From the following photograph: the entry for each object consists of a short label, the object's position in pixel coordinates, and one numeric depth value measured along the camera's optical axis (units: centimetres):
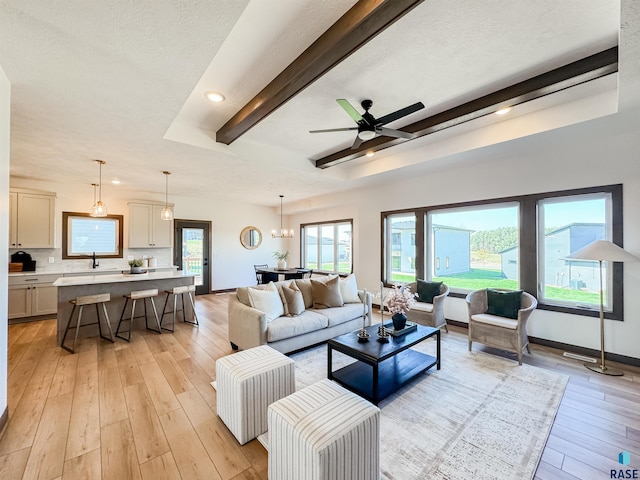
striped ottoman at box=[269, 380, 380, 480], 138
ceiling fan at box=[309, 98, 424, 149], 249
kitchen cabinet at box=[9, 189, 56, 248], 498
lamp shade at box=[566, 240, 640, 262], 294
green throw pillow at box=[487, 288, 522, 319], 366
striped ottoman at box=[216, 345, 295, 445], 196
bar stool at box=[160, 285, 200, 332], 444
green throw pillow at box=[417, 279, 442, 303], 447
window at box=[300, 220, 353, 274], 730
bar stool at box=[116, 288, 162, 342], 405
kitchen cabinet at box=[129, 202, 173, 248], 623
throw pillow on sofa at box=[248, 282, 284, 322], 337
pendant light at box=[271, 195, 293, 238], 737
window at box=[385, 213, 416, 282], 552
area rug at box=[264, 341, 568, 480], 176
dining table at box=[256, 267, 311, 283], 679
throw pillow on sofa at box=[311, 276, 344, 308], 401
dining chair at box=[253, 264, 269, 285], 736
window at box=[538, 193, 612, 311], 347
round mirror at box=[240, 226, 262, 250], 827
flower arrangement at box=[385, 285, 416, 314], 294
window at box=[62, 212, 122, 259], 577
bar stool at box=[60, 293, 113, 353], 359
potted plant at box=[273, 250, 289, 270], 707
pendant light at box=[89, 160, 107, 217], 427
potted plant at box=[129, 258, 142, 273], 504
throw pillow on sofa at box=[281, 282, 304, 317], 365
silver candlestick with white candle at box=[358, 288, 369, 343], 273
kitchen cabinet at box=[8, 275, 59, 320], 470
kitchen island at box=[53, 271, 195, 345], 383
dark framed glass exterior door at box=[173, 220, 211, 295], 718
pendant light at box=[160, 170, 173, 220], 498
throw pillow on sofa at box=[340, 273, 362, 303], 428
